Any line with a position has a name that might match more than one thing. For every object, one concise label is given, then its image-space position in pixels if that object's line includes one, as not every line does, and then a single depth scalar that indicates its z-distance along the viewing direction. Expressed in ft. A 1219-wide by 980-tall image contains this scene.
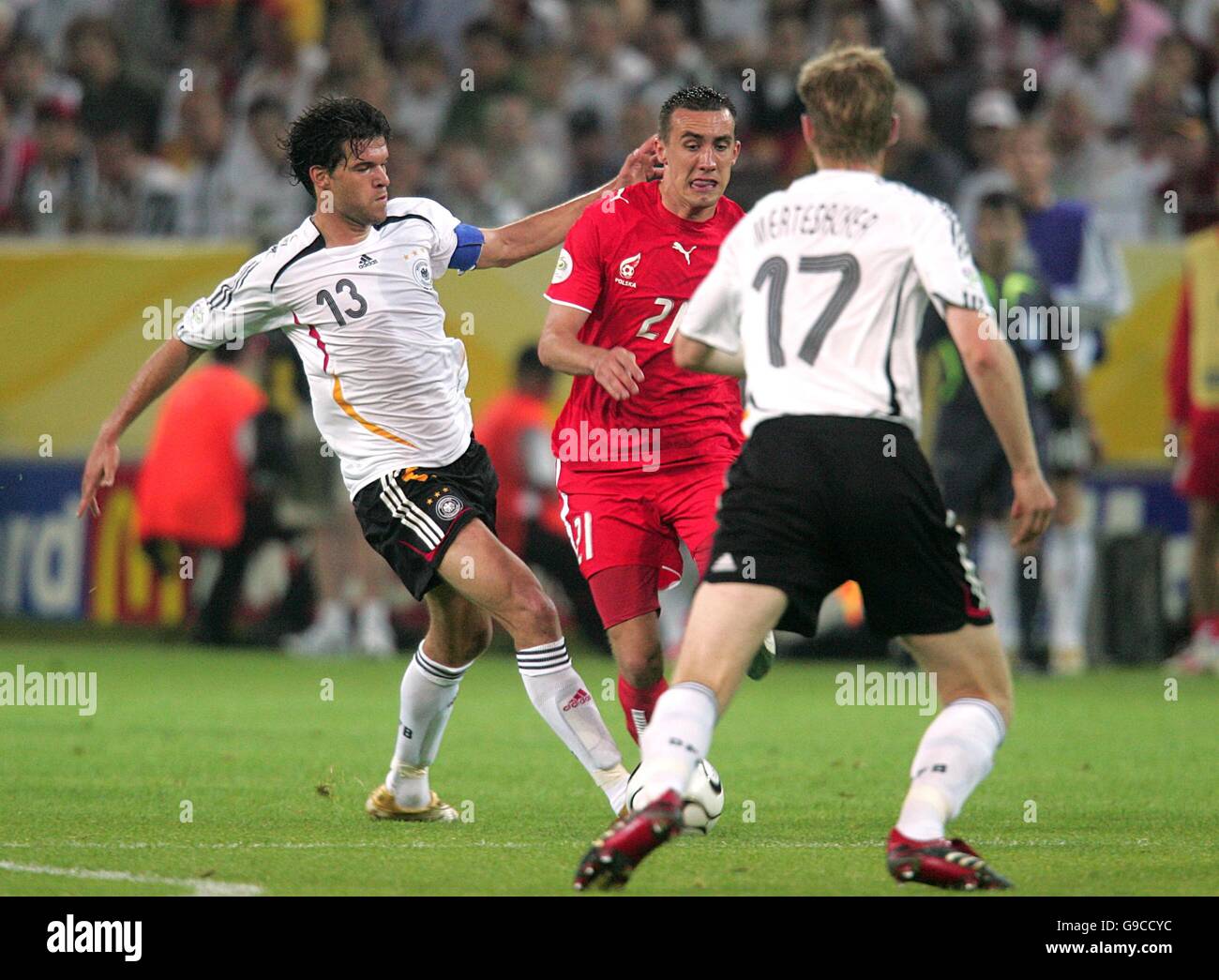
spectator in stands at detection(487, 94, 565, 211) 53.06
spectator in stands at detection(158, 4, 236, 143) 58.54
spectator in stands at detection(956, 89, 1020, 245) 50.01
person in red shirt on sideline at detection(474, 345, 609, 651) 47.11
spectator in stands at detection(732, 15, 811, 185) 51.75
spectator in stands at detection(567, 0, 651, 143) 55.67
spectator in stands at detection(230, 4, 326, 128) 56.80
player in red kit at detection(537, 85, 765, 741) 24.31
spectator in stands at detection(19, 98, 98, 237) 53.88
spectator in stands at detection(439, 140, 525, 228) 51.19
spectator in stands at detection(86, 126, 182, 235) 53.98
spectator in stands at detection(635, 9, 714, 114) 54.85
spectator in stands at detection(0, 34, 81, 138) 56.65
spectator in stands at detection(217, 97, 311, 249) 53.62
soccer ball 22.11
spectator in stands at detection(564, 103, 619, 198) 51.65
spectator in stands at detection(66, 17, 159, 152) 56.80
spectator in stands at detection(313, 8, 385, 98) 55.01
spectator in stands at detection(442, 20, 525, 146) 55.31
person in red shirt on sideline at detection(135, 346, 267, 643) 48.08
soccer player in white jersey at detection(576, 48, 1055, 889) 17.88
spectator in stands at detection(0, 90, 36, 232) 54.85
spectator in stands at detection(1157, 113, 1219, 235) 50.11
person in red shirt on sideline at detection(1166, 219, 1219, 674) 44.09
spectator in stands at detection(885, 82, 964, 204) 50.08
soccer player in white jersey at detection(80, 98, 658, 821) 23.61
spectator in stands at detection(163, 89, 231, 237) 54.19
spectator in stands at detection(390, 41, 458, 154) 56.18
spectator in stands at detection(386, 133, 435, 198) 49.11
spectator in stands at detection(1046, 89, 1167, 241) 51.83
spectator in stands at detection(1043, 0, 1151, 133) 54.80
